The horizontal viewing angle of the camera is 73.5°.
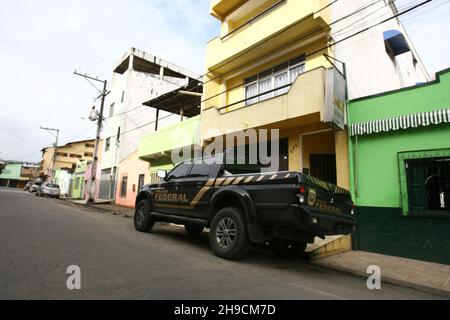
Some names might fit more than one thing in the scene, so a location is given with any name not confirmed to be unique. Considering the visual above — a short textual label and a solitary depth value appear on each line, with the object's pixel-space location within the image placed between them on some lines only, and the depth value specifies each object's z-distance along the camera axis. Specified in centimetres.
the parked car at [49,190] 2973
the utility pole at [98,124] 2112
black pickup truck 465
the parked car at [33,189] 3709
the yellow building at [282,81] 829
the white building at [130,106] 2414
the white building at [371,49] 961
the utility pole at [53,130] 4133
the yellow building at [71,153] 5625
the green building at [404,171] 657
